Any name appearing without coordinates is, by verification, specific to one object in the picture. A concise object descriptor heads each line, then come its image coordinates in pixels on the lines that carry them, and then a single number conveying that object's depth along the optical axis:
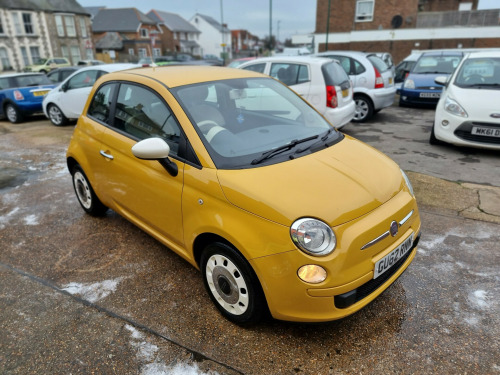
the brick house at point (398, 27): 25.94
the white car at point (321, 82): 6.62
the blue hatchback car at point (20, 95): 10.31
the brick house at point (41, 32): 32.59
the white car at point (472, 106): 5.62
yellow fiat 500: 2.10
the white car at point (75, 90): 9.07
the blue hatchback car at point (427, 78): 9.95
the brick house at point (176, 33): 65.12
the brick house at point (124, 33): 50.62
